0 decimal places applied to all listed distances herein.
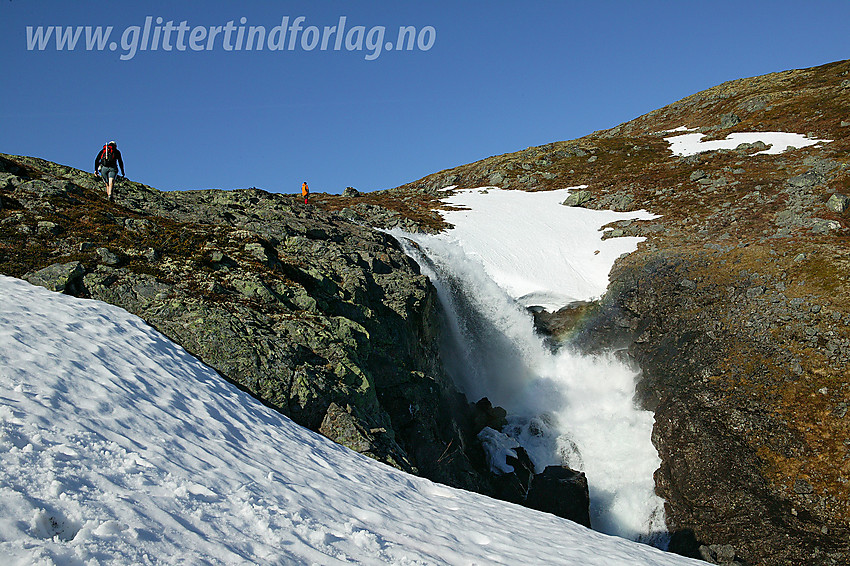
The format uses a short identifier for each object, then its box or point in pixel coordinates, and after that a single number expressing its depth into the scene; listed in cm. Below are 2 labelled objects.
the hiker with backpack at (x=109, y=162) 2073
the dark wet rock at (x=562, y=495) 1977
